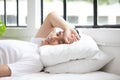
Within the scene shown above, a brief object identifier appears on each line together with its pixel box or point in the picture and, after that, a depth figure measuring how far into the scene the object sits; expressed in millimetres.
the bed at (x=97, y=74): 1591
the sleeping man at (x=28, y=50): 1673
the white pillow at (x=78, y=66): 1773
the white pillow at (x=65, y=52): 1742
